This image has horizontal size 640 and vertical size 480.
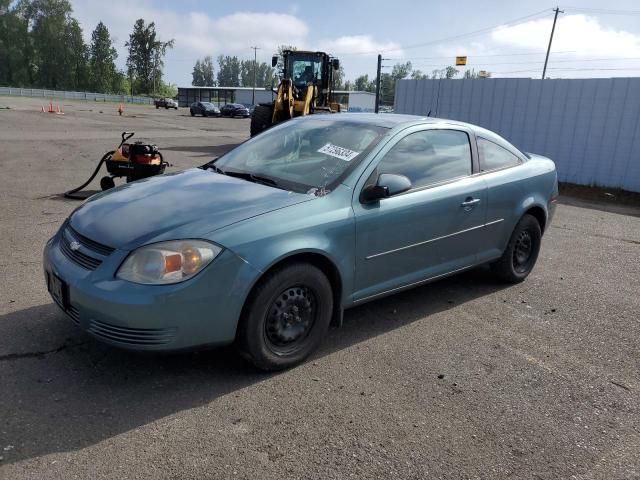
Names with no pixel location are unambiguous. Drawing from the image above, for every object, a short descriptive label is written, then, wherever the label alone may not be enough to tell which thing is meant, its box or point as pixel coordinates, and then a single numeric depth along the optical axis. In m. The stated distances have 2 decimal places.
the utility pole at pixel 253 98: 73.21
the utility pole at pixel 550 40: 52.52
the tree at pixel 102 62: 103.31
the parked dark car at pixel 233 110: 52.97
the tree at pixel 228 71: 187.50
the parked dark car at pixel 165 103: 67.50
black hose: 8.06
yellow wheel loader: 18.44
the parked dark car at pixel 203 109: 51.12
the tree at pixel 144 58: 104.12
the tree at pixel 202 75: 176.38
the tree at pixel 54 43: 98.19
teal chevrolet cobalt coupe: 2.90
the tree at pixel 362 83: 156.65
